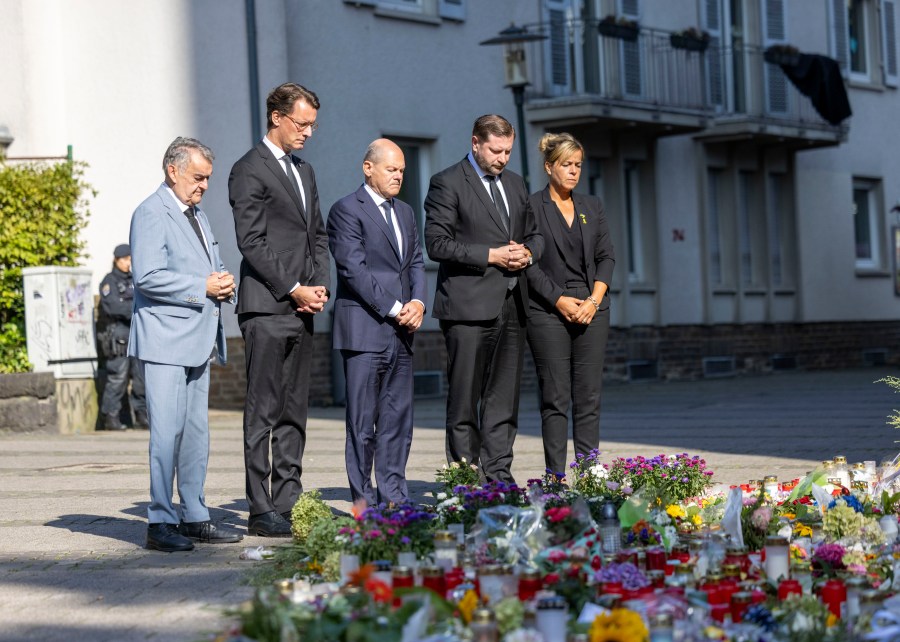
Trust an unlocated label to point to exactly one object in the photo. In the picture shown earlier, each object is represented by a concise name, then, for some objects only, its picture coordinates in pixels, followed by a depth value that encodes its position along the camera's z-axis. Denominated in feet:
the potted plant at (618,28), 79.77
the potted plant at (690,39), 84.02
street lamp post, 63.31
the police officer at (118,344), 54.75
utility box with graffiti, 55.11
